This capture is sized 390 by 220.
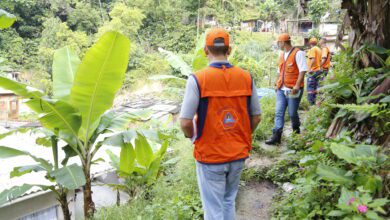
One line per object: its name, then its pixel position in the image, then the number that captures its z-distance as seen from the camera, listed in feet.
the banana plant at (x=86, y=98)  9.89
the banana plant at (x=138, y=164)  12.24
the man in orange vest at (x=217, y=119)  6.15
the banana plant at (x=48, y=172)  9.70
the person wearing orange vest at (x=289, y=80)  12.41
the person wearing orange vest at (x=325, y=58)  19.72
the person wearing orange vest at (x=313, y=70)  19.51
